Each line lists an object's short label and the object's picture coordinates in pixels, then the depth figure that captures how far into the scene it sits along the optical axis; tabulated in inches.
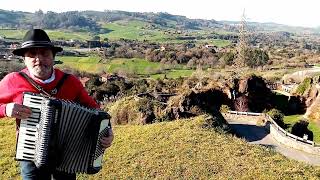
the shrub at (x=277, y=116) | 867.7
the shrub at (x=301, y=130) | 793.5
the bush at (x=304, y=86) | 1173.3
